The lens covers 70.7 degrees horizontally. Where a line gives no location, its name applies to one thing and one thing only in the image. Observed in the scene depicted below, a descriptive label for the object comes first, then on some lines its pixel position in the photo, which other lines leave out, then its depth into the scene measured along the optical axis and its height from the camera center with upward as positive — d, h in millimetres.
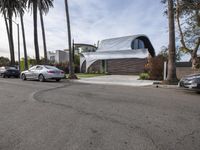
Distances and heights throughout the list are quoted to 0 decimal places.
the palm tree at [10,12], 21087 +9181
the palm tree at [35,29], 16386 +4957
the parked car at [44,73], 11403 -97
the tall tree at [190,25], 11089 +3689
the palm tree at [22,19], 17983 +6957
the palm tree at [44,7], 15522 +7920
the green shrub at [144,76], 12818 -576
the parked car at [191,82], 6379 -613
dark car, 16204 +56
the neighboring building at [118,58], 18468 +1814
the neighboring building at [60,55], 32954 +3828
